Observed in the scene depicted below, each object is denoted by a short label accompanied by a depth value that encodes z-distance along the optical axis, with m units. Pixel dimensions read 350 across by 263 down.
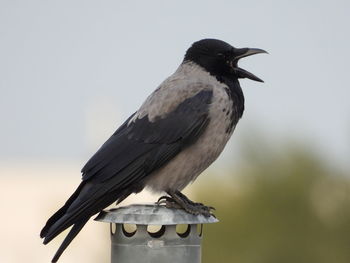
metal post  14.01
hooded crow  15.77
